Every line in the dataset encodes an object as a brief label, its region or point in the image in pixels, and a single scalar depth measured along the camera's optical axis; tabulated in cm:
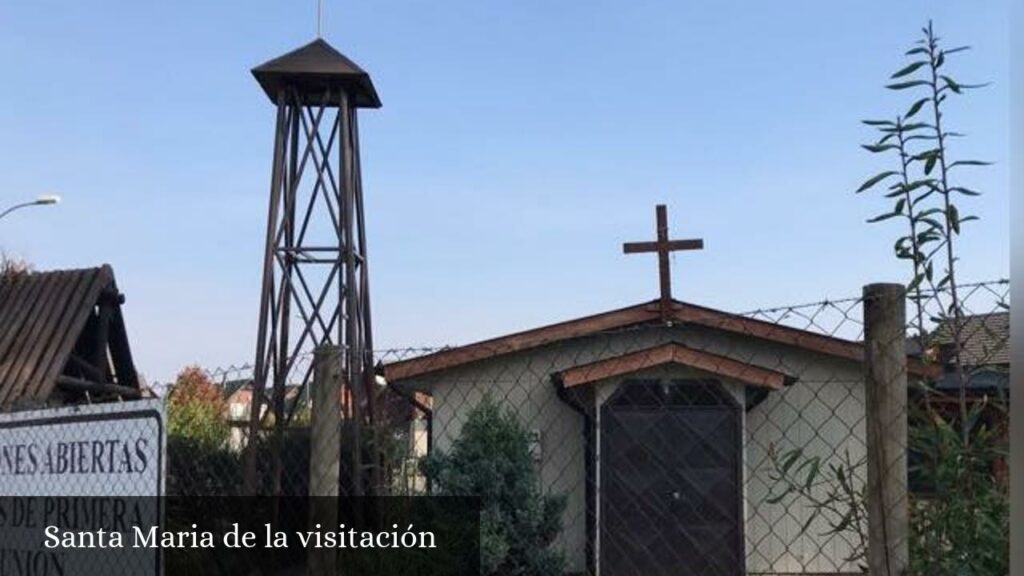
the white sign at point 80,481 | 375
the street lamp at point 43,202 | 2131
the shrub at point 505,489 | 855
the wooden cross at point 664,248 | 1202
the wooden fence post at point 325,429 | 342
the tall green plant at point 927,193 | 231
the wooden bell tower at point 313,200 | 1004
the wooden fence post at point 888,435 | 229
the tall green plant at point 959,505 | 214
